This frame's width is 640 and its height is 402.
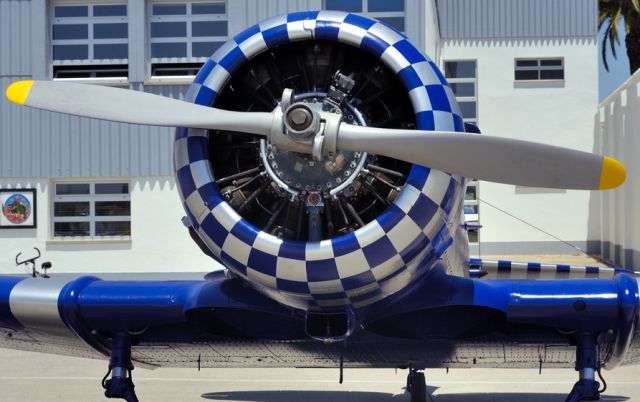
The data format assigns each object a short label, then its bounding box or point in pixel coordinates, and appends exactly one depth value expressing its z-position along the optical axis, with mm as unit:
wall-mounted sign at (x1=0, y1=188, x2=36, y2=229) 22375
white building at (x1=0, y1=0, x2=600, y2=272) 21375
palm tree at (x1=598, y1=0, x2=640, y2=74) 40281
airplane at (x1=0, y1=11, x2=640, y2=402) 5359
